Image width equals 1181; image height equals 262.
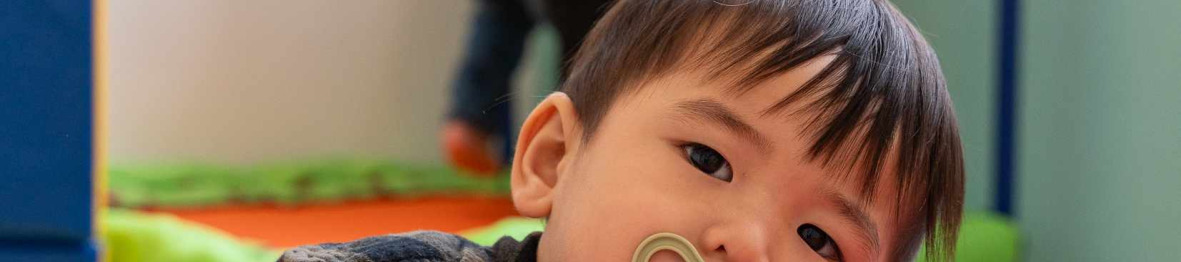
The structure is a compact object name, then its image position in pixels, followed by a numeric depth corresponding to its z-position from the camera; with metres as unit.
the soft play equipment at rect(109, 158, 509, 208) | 2.20
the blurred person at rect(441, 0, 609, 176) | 2.10
